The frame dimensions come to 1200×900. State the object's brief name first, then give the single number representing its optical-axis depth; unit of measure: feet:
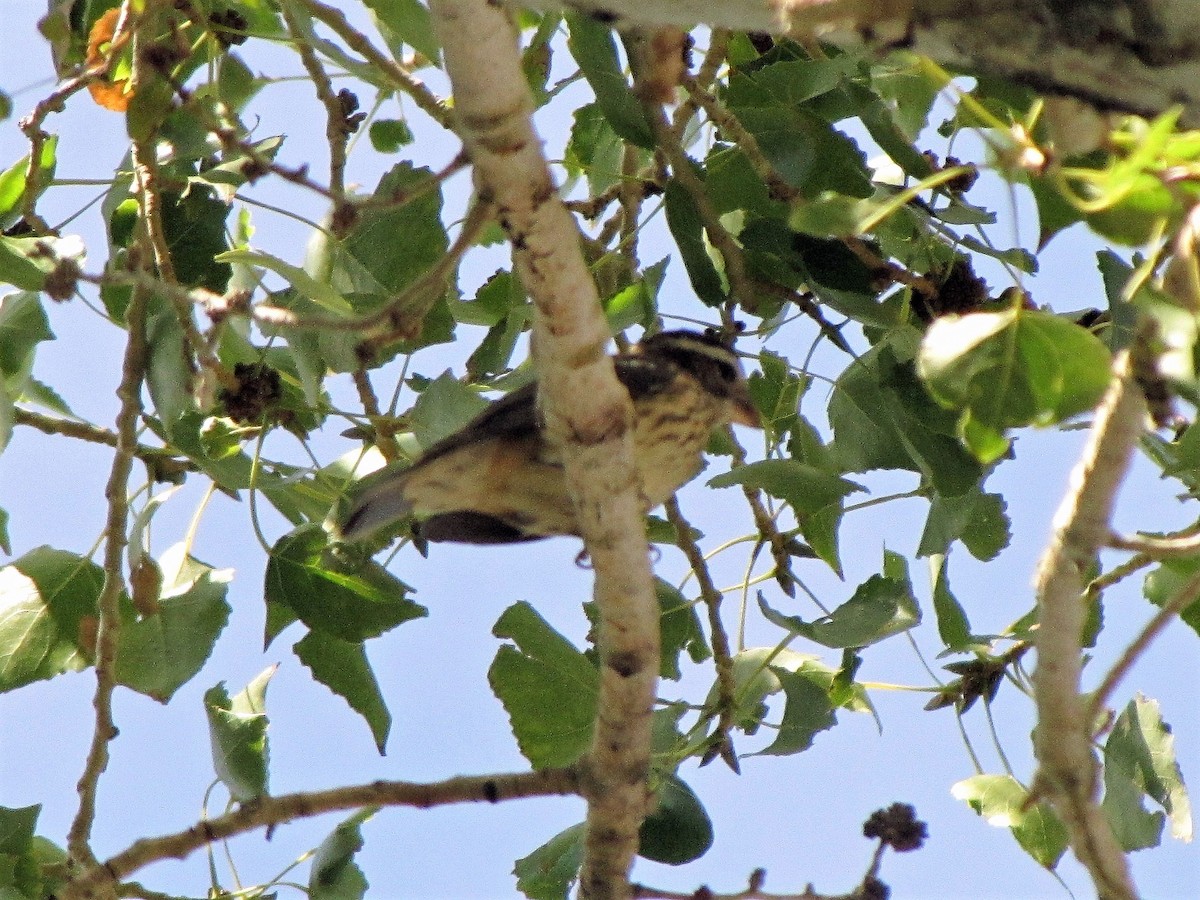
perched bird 23.45
